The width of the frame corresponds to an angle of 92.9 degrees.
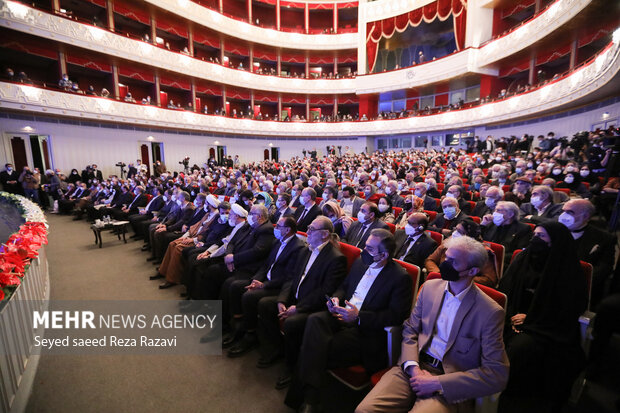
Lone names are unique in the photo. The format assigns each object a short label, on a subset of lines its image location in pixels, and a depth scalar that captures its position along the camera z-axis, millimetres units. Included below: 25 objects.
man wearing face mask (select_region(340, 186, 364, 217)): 5039
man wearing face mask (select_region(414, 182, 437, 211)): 4904
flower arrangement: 1905
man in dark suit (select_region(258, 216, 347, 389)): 2267
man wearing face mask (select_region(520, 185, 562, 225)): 3488
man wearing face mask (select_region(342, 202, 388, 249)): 3375
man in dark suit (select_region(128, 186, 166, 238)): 6570
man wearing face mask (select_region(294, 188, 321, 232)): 4348
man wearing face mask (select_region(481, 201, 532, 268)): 2977
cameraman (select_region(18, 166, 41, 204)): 9906
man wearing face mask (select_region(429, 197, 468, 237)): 3598
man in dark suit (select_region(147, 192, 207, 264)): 4844
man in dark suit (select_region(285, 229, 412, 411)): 1907
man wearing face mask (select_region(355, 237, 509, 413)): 1487
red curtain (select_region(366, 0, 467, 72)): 16531
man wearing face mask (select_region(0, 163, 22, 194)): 9875
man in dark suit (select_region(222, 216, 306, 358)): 2756
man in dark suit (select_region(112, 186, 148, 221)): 7266
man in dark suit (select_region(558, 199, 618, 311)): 2512
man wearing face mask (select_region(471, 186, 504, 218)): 3775
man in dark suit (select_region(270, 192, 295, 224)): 4888
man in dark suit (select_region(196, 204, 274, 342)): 3193
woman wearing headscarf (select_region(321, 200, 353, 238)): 3953
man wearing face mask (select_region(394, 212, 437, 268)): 2961
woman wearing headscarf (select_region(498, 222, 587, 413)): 1811
